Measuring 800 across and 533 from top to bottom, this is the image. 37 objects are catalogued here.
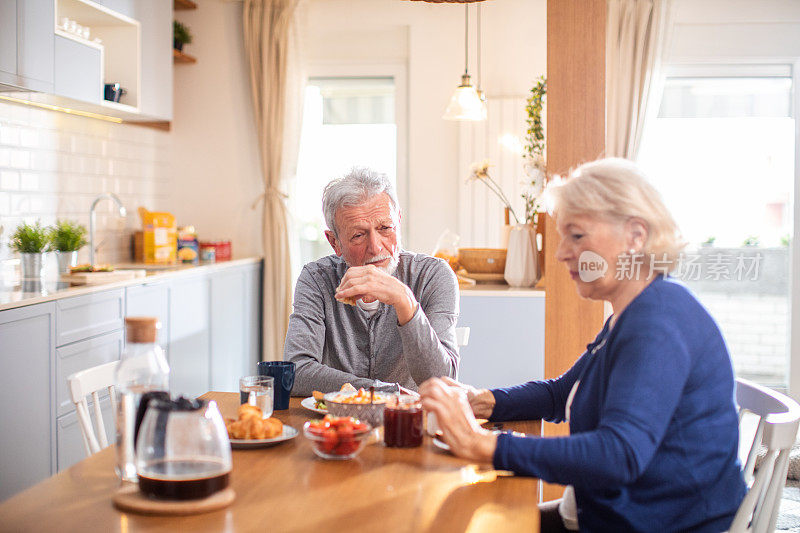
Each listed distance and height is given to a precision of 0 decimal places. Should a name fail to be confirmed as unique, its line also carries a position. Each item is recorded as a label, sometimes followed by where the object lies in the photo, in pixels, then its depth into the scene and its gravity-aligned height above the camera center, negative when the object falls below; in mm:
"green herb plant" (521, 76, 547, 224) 3988 +390
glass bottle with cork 1282 -212
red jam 1562 -346
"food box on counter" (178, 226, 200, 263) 4941 -21
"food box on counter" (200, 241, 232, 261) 5371 -47
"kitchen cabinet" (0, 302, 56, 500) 2904 -568
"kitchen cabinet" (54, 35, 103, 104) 3662 +785
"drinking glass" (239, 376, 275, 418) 1729 -314
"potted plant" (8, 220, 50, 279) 3295 -29
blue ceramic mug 1825 -299
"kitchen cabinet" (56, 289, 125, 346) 3250 -309
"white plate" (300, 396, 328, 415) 1797 -359
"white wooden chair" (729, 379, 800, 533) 1429 -407
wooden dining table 1182 -398
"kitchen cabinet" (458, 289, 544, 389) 3959 -450
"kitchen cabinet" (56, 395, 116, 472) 3250 -805
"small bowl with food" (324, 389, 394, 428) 1672 -331
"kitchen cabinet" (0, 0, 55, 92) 3299 +811
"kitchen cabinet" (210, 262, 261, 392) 4844 -520
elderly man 2256 -156
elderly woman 1353 -270
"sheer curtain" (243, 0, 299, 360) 5395 +775
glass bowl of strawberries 1455 -343
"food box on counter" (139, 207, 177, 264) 4852 +26
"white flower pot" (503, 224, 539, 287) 4137 -67
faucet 4113 +122
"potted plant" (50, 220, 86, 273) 3553 -13
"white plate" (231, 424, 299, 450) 1535 -373
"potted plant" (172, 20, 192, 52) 5324 +1334
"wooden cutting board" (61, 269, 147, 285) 3578 -159
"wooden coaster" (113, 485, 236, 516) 1204 -389
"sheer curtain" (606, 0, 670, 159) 5082 +1095
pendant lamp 4496 +762
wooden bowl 4410 -89
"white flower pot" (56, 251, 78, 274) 3537 -82
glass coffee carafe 1213 -312
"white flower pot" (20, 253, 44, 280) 3291 -104
